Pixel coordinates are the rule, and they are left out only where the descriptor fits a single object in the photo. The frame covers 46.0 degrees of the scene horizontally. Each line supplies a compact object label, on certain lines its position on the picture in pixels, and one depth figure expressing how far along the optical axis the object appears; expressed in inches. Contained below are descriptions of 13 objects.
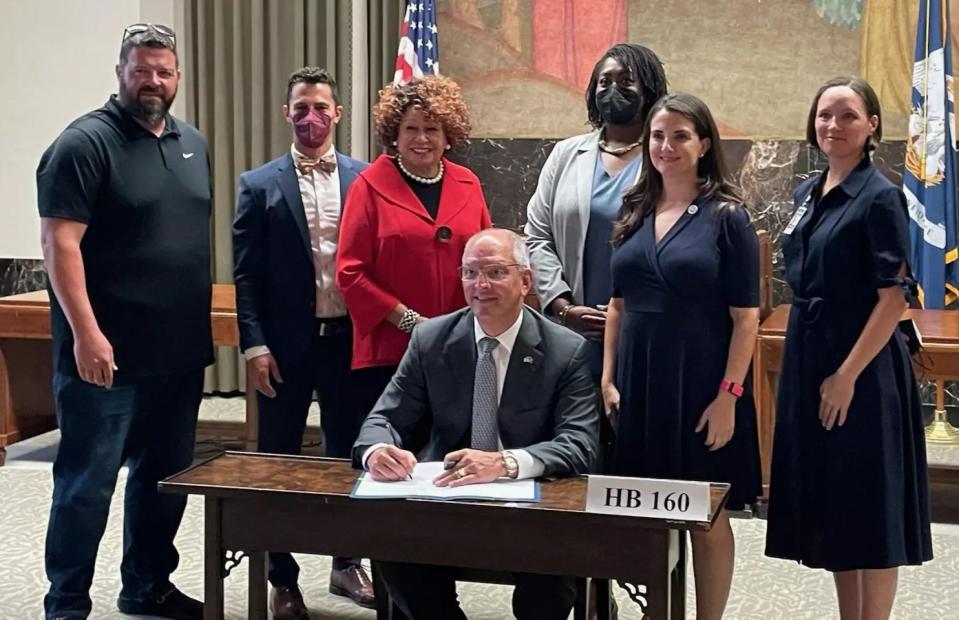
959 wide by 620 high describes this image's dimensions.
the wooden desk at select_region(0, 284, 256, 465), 199.9
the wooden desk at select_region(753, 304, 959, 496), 170.7
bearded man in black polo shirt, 115.6
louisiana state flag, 216.1
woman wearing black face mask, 120.0
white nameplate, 86.9
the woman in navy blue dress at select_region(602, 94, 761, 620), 105.7
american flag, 238.1
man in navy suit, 131.0
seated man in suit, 105.1
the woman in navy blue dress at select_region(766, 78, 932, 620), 102.9
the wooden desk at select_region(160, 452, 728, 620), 89.7
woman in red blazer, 124.2
